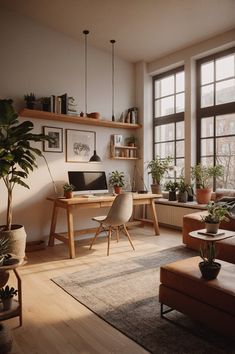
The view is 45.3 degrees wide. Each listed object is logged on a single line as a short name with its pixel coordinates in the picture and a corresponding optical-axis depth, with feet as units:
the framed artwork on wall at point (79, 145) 15.30
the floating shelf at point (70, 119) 13.28
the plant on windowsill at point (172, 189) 16.97
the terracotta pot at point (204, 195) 15.30
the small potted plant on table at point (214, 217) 7.75
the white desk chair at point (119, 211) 12.44
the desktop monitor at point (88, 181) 14.69
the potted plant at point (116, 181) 16.14
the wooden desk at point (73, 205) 12.31
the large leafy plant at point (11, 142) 9.62
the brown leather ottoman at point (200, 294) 5.91
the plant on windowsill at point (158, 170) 17.35
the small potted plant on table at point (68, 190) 13.55
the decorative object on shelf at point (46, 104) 13.65
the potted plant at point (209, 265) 6.43
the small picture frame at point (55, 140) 14.47
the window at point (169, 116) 17.60
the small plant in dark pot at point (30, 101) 13.29
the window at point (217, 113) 15.23
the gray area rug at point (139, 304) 6.10
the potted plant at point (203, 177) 15.15
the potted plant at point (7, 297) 6.59
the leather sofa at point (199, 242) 10.07
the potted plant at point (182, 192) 16.17
